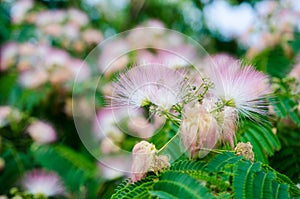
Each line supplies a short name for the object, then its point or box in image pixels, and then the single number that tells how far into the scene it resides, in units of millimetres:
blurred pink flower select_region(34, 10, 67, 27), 1151
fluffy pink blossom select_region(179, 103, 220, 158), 430
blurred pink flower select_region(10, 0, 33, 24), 1200
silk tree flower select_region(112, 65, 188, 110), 445
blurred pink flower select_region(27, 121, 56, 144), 859
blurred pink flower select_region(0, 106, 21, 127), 885
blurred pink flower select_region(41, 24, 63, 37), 1135
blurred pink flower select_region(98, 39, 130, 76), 980
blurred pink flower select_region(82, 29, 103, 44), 1166
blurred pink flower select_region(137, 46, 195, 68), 480
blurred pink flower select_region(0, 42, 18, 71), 1122
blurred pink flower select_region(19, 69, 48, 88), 993
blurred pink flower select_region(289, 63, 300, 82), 708
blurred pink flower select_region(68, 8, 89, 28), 1169
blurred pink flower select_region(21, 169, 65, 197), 702
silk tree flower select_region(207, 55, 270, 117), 447
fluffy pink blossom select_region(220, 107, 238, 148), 443
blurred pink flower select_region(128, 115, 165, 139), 528
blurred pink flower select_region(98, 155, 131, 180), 516
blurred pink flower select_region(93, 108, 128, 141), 728
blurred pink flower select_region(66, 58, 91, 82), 979
